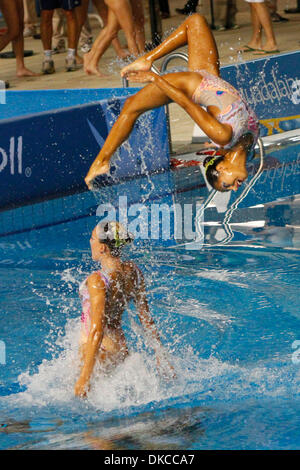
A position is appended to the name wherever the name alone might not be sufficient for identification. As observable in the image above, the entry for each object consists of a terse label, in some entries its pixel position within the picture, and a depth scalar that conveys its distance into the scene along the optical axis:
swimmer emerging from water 8.34
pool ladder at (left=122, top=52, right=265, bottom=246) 14.27
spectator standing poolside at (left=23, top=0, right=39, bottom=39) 31.12
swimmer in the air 10.22
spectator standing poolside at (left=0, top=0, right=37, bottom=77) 21.28
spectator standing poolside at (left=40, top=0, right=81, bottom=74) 21.52
